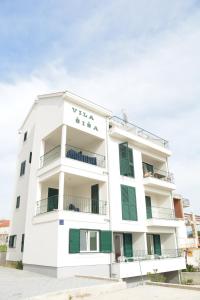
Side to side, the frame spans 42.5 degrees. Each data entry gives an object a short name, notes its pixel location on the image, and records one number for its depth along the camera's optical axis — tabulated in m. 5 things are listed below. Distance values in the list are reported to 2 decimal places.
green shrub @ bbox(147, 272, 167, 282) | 17.20
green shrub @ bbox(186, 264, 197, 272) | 22.18
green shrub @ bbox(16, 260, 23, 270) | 19.05
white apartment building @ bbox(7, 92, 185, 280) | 16.05
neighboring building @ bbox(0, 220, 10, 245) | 45.33
